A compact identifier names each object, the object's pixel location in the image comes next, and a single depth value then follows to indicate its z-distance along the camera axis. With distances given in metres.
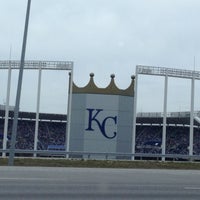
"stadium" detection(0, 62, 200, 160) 40.94
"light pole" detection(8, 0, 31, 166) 25.14
